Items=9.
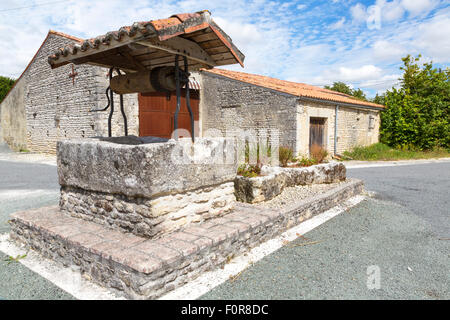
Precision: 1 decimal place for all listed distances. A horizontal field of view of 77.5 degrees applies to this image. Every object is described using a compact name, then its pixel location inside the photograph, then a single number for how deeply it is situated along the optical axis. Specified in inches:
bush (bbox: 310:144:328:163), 266.1
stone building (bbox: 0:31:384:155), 423.2
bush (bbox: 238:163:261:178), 190.1
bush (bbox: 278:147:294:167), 242.4
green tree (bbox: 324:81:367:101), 916.8
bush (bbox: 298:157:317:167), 246.3
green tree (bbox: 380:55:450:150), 607.8
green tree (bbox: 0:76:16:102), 810.2
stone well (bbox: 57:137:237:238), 108.0
